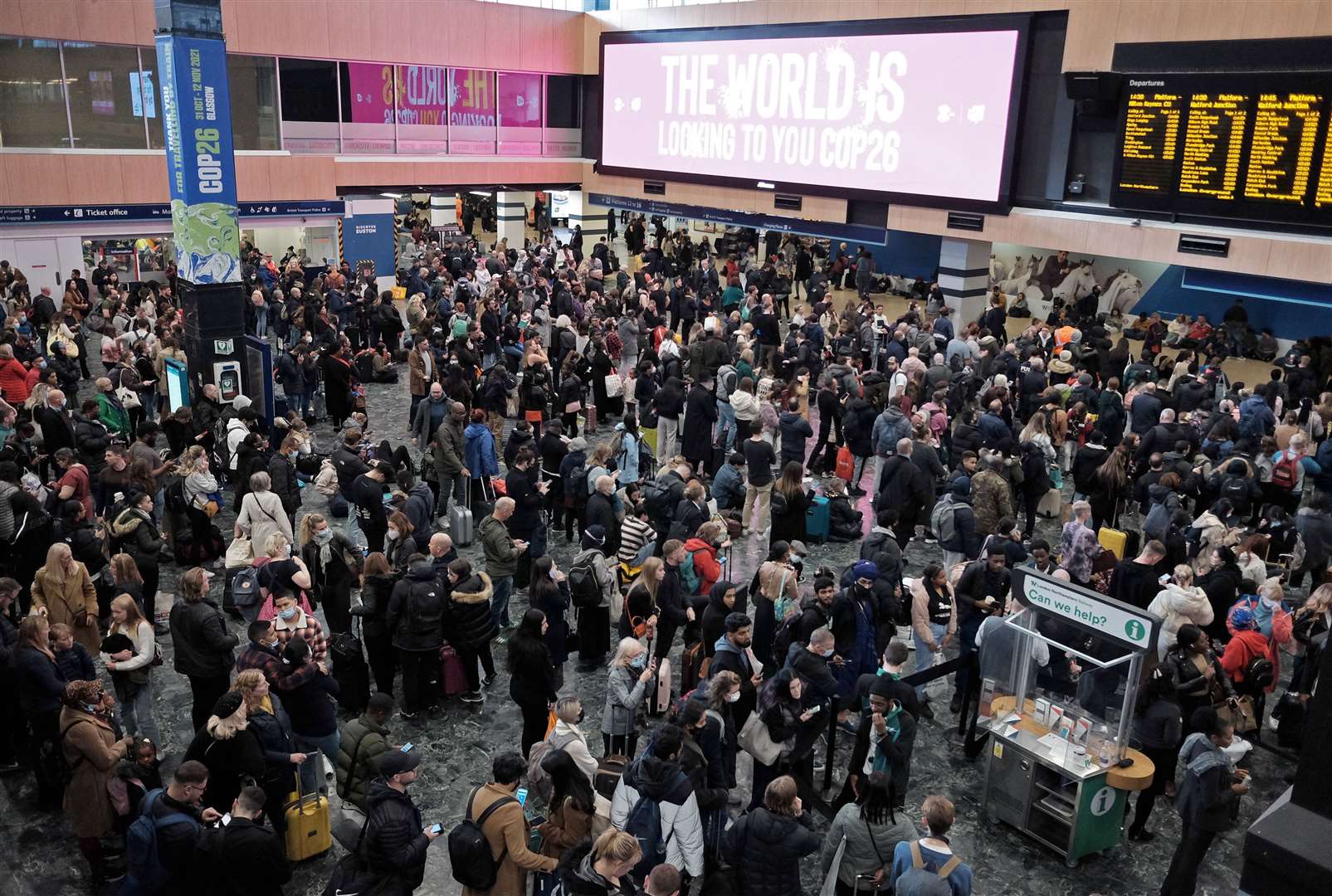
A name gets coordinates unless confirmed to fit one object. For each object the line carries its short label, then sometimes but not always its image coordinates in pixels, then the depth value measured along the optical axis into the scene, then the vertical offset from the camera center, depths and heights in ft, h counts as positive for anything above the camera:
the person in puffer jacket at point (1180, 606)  27.32 -10.84
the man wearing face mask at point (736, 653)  23.76 -10.93
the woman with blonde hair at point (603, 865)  17.01 -11.58
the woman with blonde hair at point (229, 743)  20.04 -11.25
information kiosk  23.09 -12.59
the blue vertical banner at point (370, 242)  83.61 -6.91
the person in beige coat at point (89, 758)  20.51 -11.90
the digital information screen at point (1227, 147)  50.57 +2.08
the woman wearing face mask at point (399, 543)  28.68 -10.61
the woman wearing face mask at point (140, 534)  29.63 -10.83
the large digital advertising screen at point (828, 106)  65.77 +4.65
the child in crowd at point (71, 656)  22.71 -11.12
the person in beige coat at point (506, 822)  17.87 -11.20
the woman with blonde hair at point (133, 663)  23.62 -11.49
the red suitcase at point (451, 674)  27.89 -13.59
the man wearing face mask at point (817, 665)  23.16 -10.74
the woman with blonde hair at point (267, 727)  20.43 -11.25
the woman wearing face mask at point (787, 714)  22.59 -11.59
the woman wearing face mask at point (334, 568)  27.37 -10.75
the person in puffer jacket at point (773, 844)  18.43 -11.75
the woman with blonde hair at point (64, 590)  25.84 -10.90
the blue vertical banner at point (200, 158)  44.68 -0.42
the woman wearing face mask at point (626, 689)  23.25 -11.56
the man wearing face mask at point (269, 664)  22.25 -10.70
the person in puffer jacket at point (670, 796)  18.53 -11.06
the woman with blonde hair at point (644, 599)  27.14 -11.05
